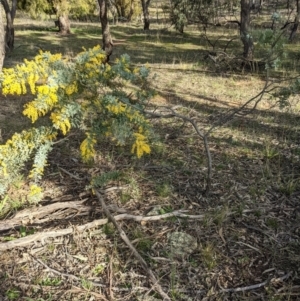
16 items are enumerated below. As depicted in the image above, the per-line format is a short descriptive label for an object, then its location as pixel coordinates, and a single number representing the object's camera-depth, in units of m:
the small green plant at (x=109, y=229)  2.73
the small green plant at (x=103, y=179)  2.93
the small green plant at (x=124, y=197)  3.11
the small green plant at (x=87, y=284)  2.29
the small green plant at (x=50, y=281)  2.34
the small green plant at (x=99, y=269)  2.43
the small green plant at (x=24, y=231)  2.68
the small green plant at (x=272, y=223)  2.84
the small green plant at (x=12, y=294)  2.22
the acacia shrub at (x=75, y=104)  2.46
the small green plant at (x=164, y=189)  3.18
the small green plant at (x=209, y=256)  2.45
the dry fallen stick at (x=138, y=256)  2.24
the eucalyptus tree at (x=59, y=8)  15.12
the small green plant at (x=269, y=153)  3.92
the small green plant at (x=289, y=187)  3.26
